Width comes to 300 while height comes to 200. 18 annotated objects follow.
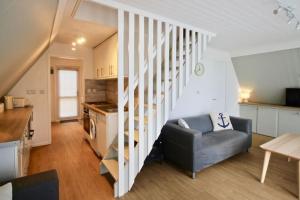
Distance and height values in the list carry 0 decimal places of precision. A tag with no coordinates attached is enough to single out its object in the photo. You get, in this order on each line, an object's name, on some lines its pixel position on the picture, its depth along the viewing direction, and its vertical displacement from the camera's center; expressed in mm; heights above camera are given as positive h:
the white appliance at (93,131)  3307 -795
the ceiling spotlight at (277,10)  2000 +979
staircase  2066 +78
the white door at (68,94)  6254 -120
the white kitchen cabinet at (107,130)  2816 -650
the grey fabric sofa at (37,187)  1112 -653
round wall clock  4028 +533
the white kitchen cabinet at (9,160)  1300 -542
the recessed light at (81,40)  3633 +1115
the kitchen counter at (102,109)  2888 -340
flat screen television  3953 -105
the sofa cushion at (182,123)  2928 -554
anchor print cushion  3562 -618
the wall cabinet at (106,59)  3260 +699
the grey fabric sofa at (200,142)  2492 -832
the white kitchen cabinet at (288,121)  3961 -691
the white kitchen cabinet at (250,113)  4754 -589
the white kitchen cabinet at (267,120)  4320 -733
